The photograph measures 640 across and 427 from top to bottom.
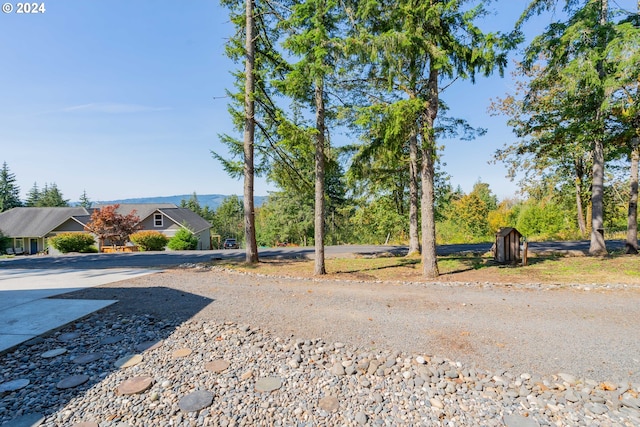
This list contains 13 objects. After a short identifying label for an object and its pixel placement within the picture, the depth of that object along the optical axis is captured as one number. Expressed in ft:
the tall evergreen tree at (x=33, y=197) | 175.48
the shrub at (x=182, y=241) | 66.23
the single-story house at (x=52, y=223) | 95.50
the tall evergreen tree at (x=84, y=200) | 217.77
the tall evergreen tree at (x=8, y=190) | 143.35
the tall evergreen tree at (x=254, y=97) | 32.09
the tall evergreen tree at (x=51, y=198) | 176.90
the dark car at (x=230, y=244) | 103.50
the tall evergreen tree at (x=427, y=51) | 22.56
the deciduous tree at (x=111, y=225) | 68.74
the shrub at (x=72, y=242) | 61.05
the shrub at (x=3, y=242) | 75.92
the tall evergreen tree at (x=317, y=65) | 24.38
